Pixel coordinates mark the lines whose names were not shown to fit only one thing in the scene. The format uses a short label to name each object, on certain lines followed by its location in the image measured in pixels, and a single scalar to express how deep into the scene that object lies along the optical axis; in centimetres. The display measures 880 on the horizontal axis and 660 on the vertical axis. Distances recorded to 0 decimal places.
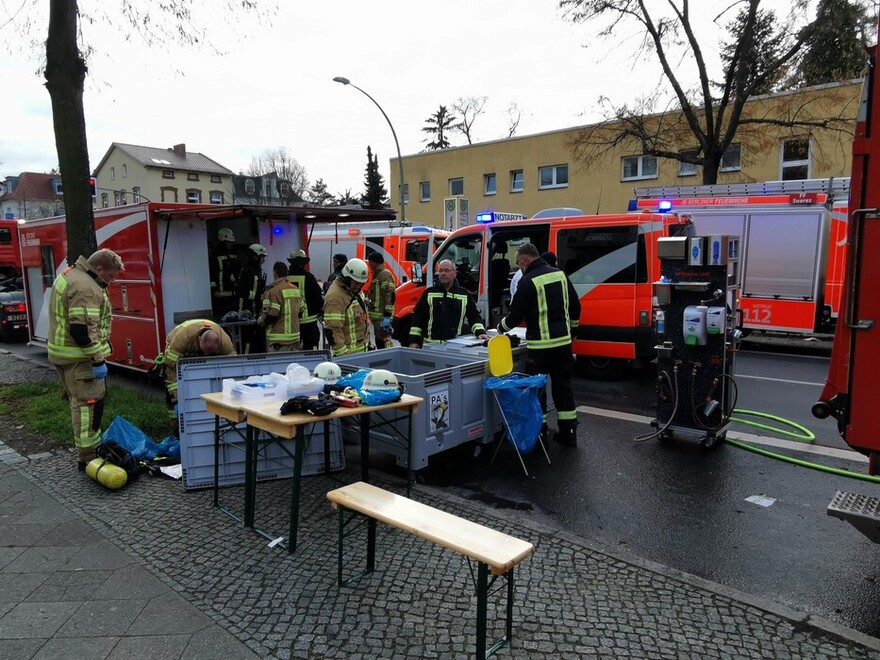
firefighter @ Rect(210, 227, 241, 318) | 885
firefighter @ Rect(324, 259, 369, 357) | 614
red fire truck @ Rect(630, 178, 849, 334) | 1066
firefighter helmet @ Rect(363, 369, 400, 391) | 403
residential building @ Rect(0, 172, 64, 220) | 6303
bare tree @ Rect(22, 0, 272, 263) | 674
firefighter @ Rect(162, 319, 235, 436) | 508
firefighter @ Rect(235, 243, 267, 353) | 847
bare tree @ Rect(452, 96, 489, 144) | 4977
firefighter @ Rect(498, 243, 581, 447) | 564
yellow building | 1660
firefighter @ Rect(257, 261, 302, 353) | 693
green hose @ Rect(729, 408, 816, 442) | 598
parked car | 1384
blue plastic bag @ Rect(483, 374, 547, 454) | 509
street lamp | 1956
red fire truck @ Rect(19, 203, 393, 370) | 786
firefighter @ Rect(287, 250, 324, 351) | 790
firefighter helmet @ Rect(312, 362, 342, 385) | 426
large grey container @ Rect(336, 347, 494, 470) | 473
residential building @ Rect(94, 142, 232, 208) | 5481
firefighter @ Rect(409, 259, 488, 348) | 623
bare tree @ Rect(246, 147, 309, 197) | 5701
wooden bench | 256
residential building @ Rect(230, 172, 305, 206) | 5612
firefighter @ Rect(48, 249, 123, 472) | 486
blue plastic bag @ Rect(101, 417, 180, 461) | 519
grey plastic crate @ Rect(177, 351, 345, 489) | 466
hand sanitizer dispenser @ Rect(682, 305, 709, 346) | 548
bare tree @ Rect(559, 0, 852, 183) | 1457
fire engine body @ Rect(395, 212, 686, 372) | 805
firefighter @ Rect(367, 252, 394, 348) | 866
